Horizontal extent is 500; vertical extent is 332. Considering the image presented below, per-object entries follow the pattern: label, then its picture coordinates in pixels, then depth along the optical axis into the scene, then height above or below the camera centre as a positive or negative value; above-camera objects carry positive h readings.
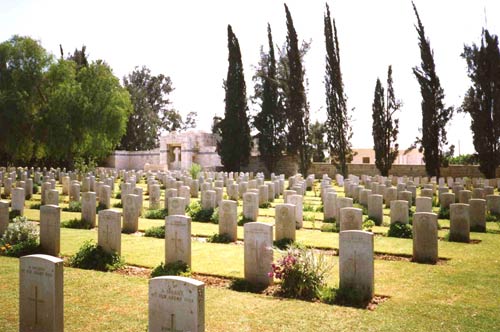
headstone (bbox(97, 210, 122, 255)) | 9.31 -1.35
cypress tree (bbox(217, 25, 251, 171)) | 39.31 +4.84
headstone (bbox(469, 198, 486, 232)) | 12.87 -1.43
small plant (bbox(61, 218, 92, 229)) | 13.42 -1.69
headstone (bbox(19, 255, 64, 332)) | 5.05 -1.47
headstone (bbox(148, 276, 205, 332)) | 4.32 -1.39
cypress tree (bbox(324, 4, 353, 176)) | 32.94 +4.82
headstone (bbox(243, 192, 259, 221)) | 14.11 -1.23
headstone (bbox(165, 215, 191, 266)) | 8.51 -1.40
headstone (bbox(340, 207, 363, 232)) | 10.41 -1.24
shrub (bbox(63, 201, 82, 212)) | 16.89 -1.45
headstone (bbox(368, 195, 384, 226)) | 14.12 -1.34
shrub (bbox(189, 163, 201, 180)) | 29.36 -0.13
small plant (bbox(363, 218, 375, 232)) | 13.02 -1.73
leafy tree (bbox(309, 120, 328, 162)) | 45.62 +2.80
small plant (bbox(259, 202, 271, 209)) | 18.40 -1.58
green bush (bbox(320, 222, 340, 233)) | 12.95 -1.82
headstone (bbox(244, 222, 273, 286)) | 7.75 -1.56
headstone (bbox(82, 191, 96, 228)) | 13.50 -1.16
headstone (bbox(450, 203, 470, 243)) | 11.13 -1.44
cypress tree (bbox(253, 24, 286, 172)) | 40.25 +4.46
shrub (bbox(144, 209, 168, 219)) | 15.62 -1.63
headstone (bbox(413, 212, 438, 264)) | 9.12 -1.51
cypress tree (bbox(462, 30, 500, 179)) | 30.58 +4.26
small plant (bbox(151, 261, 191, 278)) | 8.13 -1.94
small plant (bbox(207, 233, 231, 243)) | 11.52 -1.86
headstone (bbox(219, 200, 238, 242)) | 11.59 -1.35
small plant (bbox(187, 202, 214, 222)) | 15.06 -1.59
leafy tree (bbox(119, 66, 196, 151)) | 57.38 +8.30
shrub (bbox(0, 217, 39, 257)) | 9.77 -1.62
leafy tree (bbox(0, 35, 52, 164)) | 32.06 +6.17
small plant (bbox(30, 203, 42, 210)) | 17.47 -1.45
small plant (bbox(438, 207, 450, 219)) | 15.52 -1.70
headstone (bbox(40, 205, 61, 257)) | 9.69 -1.33
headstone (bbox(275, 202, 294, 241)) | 10.71 -1.34
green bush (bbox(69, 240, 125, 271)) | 8.76 -1.87
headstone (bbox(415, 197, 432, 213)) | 12.99 -1.12
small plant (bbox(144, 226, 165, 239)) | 12.20 -1.79
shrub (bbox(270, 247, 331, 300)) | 7.04 -1.76
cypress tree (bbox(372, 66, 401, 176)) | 35.12 +3.56
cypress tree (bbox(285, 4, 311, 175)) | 35.19 +5.50
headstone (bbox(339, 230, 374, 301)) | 6.98 -1.55
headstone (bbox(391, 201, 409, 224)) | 12.53 -1.32
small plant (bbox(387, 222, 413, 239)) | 12.09 -1.79
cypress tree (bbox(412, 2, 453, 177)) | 31.78 +4.01
